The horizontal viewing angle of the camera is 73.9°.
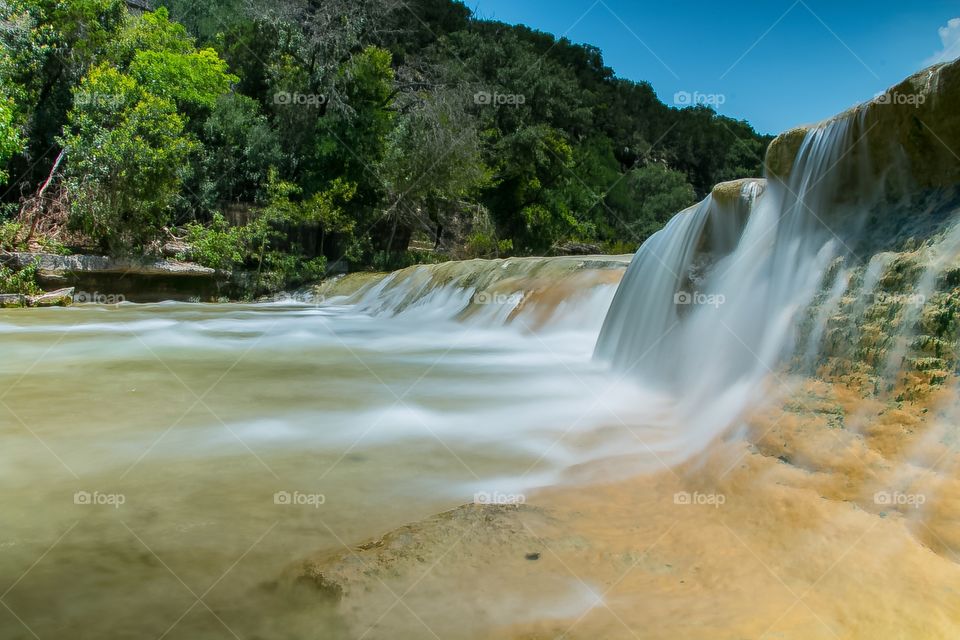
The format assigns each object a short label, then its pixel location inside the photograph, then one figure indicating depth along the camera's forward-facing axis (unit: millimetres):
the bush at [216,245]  15562
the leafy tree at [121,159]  13719
